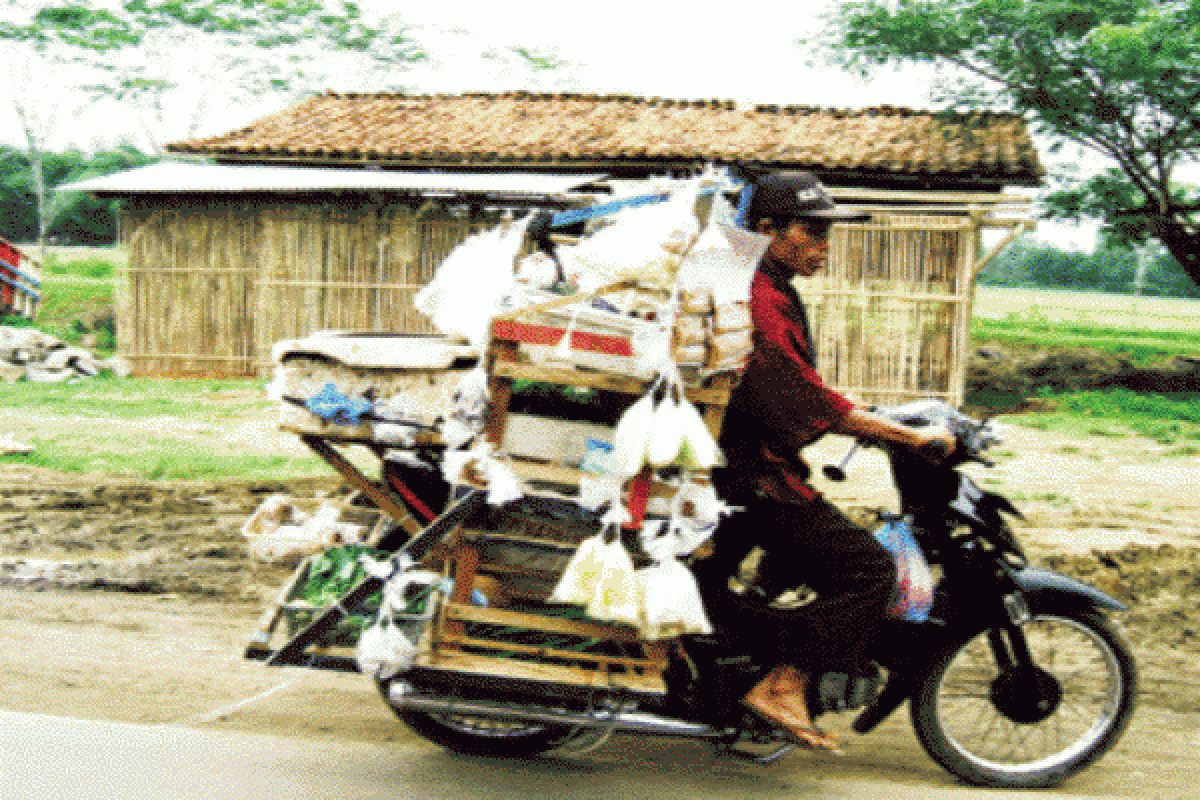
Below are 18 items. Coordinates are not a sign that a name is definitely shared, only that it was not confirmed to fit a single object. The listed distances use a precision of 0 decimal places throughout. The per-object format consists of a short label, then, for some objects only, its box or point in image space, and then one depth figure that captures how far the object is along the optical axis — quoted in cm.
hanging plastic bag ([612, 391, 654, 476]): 274
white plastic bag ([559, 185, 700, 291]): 275
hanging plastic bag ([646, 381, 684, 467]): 271
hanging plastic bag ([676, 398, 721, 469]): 274
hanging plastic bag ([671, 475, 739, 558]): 287
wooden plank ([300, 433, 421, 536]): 322
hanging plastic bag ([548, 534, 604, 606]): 279
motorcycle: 315
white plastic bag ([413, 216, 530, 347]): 303
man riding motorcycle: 300
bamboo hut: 1259
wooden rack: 285
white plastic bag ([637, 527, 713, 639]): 281
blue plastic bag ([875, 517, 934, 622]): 319
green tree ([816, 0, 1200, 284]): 1273
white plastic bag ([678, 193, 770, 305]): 278
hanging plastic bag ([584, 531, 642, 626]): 277
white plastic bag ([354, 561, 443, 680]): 290
